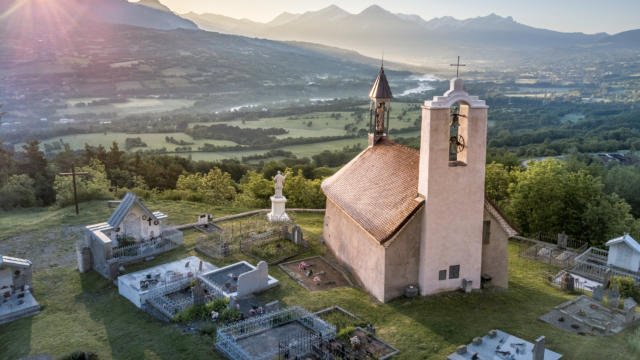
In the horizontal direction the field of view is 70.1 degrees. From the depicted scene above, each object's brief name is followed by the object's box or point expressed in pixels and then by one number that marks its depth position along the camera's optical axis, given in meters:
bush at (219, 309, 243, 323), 19.53
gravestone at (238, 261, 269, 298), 22.05
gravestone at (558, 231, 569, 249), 34.00
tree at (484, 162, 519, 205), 47.16
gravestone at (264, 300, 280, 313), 19.83
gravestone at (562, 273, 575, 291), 24.61
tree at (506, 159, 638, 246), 37.81
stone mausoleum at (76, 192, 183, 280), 25.56
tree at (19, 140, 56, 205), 52.81
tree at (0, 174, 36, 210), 46.12
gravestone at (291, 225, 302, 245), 29.81
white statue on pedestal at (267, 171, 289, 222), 34.09
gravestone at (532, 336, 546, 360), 15.55
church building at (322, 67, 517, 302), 20.88
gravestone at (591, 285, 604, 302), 22.34
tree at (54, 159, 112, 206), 42.53
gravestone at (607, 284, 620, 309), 21.35
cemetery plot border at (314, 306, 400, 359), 16.77
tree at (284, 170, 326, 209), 48.66
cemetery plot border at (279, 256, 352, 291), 24.19
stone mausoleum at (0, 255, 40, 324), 21.05
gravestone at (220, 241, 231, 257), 27.75
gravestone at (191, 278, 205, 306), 20.26
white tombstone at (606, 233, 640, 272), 29.30
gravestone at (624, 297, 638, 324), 19.77
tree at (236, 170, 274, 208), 50.00
